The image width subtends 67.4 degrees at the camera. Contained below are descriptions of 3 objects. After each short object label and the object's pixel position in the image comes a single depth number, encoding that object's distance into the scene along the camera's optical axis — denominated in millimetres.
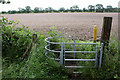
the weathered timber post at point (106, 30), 2431
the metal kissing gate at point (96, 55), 2313
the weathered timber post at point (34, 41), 2558
